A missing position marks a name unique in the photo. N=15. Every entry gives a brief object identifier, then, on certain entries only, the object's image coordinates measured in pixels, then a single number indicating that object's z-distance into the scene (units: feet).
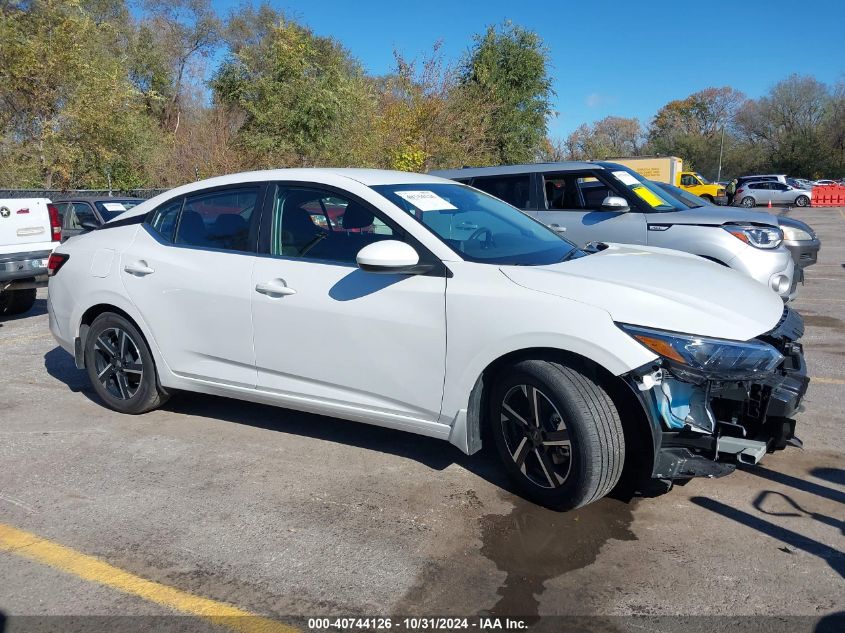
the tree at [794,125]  208.64
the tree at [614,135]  259.76
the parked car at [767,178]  132.67
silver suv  23.73
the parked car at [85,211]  41.37
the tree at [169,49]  147.02
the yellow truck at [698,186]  131.44
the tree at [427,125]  68.64
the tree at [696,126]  248.73
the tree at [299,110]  86.17
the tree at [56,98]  74.38
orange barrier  130.41
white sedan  10.81
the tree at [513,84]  97.91
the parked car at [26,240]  27.53
